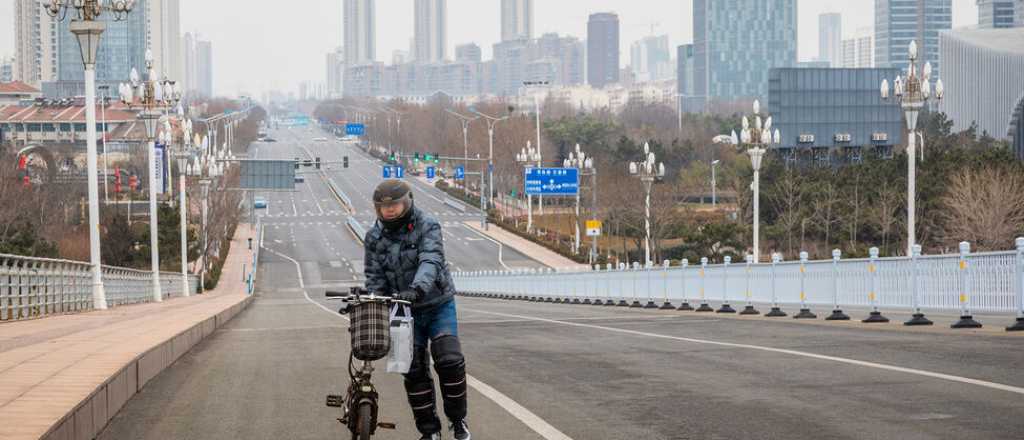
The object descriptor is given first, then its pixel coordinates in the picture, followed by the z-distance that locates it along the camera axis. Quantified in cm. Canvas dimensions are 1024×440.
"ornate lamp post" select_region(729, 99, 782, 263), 4553
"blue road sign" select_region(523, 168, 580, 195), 8594
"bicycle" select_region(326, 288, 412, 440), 808
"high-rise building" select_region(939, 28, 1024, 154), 15362
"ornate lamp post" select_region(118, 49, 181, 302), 4056
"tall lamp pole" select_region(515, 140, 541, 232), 8919
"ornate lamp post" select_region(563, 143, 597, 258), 7719
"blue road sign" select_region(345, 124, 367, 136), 16588
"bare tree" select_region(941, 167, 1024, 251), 6306
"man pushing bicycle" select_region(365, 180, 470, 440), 867
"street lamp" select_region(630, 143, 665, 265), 5968
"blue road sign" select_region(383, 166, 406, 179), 10419
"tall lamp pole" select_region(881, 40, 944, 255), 3678
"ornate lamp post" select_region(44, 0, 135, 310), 2925
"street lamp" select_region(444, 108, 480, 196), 13900
